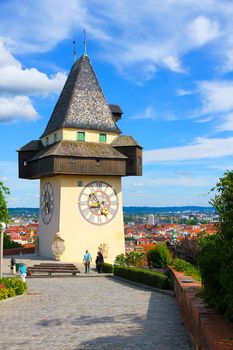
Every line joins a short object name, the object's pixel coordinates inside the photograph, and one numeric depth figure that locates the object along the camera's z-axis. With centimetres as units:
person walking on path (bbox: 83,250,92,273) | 2414
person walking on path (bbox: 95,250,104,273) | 2473
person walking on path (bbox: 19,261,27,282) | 1857
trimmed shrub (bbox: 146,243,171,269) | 2295
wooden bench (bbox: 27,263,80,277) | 2281
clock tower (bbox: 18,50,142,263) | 2945
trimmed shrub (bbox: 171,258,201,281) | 1339
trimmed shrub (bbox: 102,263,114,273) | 2462
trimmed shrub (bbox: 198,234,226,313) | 616
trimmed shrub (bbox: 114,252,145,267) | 2552
